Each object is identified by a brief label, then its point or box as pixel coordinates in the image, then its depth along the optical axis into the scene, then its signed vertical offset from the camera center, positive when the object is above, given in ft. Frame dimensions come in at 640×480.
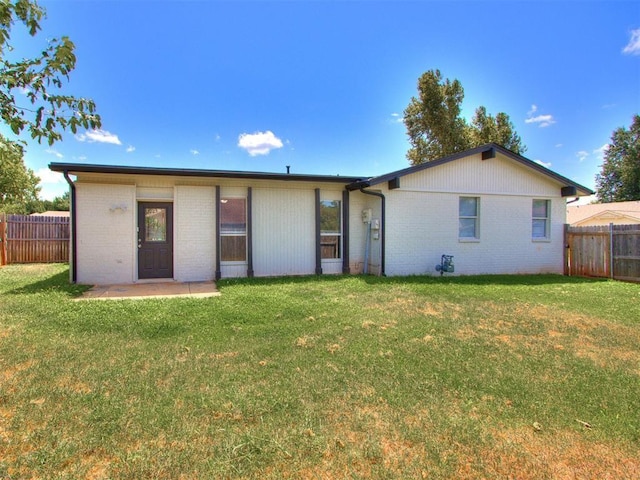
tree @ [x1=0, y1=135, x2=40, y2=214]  76.18 +11.76
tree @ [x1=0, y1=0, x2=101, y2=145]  6.30 +2.80
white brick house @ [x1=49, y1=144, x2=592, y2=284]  29.84 +1.55
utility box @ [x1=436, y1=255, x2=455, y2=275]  33.83 -2.71
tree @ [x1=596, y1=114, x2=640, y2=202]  116.06 +22.94
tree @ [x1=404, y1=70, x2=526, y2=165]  70.74 +22.58
